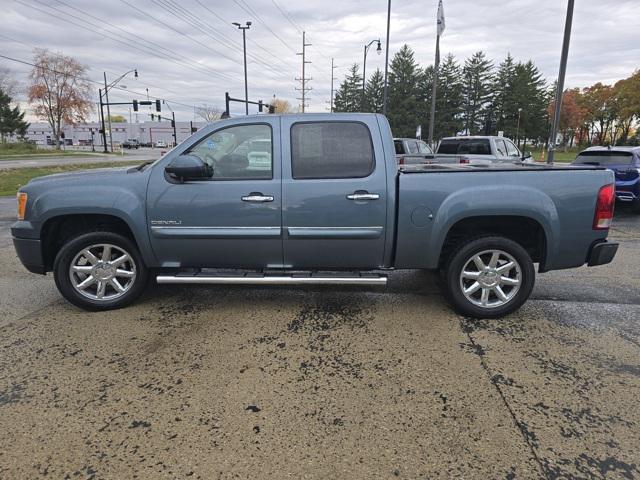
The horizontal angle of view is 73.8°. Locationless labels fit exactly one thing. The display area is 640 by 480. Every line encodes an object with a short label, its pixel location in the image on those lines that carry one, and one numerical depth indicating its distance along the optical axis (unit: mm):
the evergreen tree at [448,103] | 65500
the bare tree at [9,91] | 66275
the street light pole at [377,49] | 34562
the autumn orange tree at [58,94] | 59406
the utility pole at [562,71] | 13445
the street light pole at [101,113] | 51381
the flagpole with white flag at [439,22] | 18969
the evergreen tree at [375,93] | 74694
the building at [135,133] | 111500
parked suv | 10430
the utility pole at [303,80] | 62156
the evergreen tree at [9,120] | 66375
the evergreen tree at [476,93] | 68125
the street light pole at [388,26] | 23881
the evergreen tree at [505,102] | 65662
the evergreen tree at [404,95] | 65562
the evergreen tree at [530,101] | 64875
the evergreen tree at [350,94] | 80994
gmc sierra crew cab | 3850
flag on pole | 18961
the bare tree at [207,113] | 107750
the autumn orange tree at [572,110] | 64562
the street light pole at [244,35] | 34438
